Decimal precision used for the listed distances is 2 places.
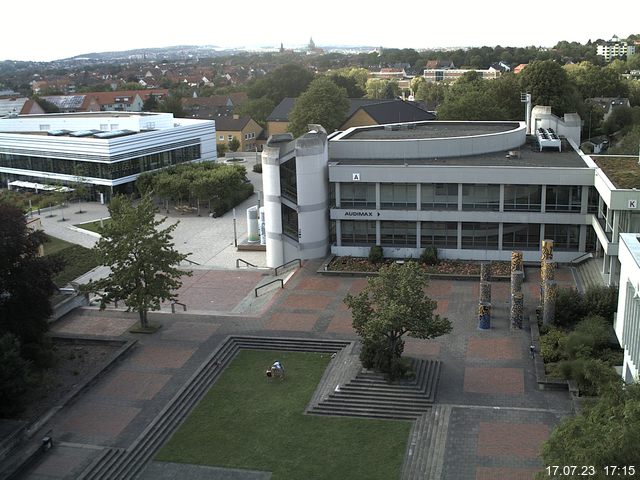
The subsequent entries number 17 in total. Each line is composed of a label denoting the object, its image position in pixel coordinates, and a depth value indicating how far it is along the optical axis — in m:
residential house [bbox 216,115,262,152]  97.50
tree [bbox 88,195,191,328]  32.72
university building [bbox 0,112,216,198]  68.38
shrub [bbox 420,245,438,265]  41.75
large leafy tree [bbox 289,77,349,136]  77.25
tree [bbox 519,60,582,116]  80.00
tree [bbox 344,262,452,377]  26.58
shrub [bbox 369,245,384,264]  42.44
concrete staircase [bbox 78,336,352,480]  23.06
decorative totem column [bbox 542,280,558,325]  31.66
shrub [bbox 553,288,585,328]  32.44
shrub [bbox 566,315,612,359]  27.41
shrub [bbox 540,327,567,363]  28.56
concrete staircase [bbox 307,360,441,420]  25.98
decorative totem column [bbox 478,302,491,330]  32.28
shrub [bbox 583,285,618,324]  32.09
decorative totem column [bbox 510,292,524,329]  32.03
